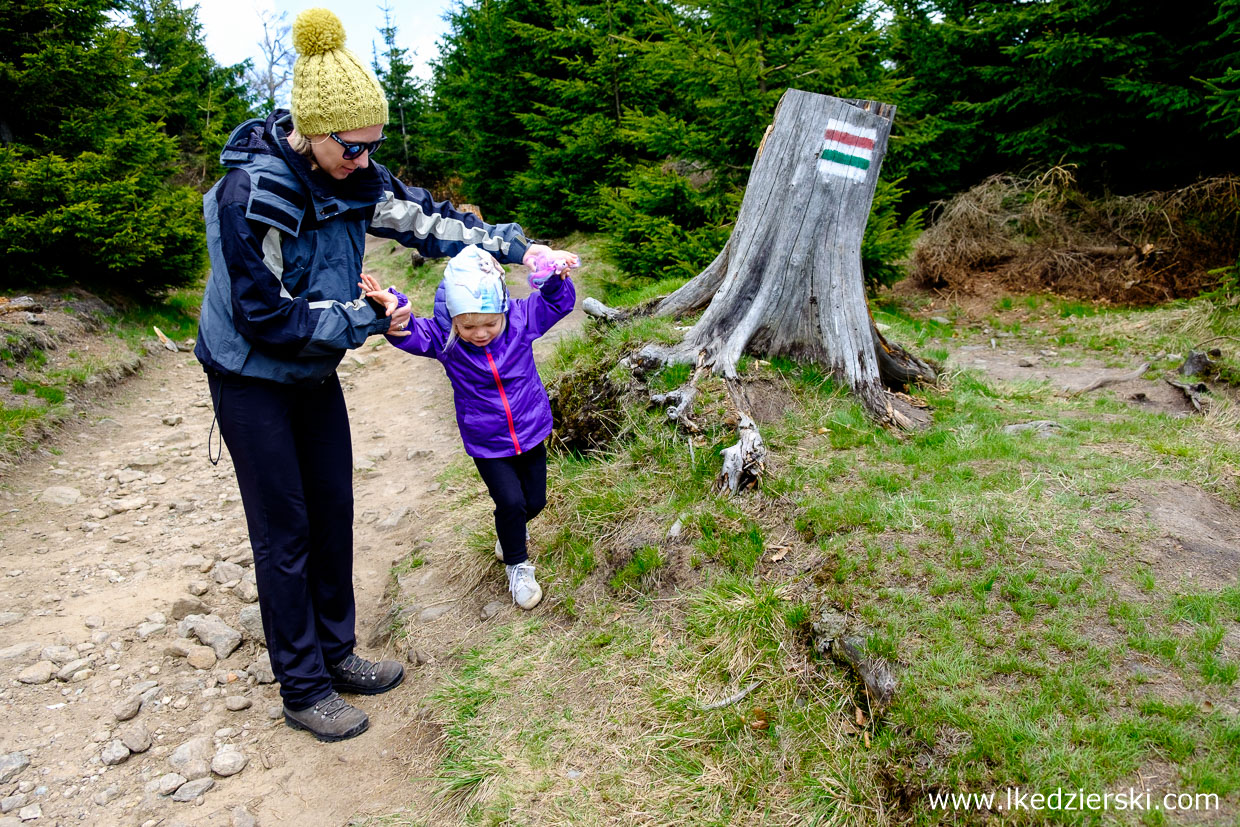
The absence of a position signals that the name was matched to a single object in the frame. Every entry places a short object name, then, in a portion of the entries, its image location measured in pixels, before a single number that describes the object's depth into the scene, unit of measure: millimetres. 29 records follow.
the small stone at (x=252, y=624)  3994
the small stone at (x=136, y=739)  3133
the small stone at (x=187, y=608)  4102
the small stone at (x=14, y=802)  2803
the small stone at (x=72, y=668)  3549
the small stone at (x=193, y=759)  3059
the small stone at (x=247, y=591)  4385
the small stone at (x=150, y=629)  3907
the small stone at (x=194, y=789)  2941
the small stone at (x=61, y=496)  5547
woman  2672
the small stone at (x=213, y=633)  3816
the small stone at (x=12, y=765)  2934
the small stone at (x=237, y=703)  3436
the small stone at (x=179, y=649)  3748
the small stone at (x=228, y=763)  3066
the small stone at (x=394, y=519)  5234
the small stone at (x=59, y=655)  3643
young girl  3428
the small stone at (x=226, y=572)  4562
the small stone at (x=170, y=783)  2964
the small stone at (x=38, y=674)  3492
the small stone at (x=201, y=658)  3703
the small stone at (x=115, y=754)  3078
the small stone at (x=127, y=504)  5531
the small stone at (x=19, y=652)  3641
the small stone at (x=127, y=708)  3309
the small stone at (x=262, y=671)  3648
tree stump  4824
